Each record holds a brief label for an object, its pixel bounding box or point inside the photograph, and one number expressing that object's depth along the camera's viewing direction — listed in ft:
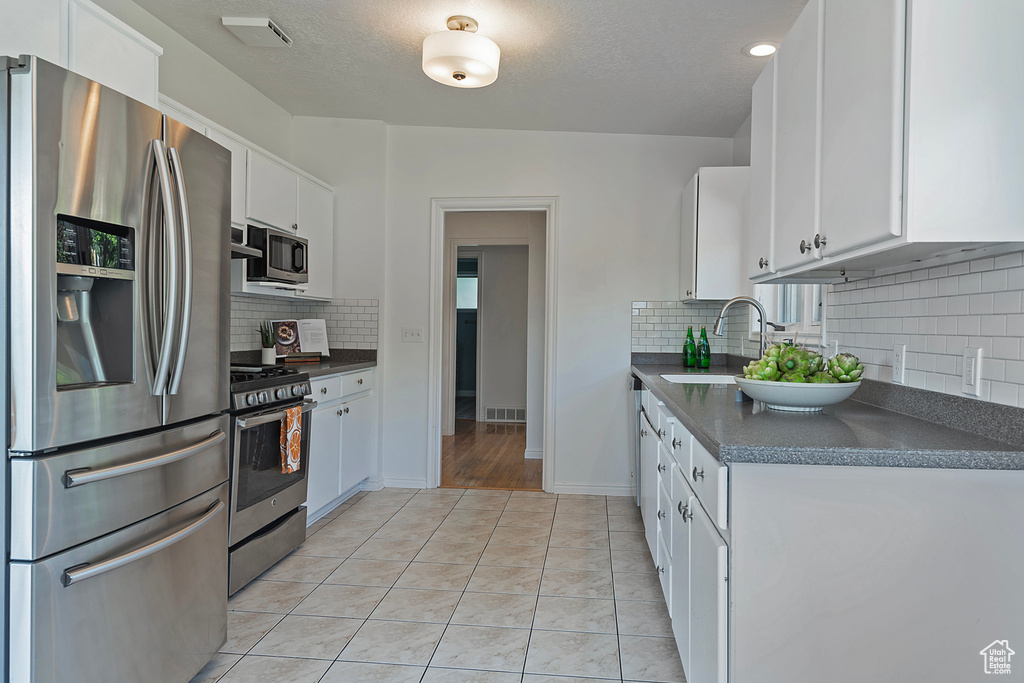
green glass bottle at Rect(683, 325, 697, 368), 13.00
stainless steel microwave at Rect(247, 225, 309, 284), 10.43
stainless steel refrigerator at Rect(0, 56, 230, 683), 4.43
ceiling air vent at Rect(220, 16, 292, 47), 9.00
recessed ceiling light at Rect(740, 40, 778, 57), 9.28
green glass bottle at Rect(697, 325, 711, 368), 12.90
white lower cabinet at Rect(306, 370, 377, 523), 10.78
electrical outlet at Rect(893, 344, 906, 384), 6.01
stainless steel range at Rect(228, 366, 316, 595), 8.18
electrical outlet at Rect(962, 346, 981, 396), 4.81
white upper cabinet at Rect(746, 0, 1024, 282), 3.92
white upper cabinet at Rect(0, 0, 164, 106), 5.58
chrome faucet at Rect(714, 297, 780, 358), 7.56
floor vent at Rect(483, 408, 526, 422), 23.25
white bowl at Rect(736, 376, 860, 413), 5.63
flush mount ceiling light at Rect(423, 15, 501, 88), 8.54
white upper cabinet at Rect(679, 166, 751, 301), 11.55
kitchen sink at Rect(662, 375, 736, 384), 10.43
